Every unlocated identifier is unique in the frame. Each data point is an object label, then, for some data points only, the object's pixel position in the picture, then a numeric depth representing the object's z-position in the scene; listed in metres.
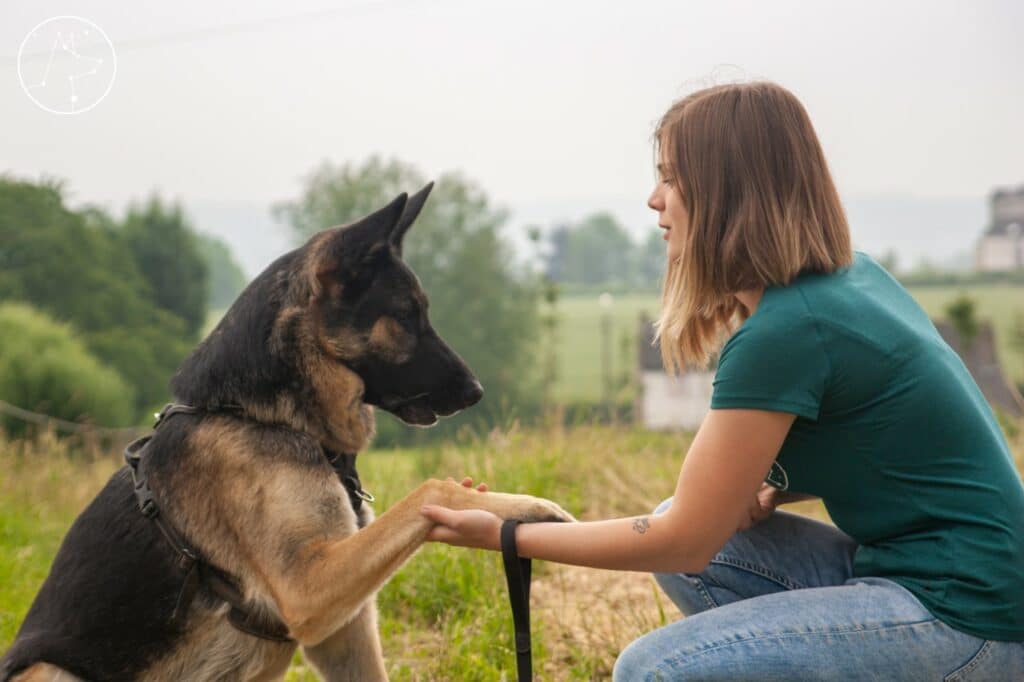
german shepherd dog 2.64
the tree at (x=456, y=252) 33.25
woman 2.18
